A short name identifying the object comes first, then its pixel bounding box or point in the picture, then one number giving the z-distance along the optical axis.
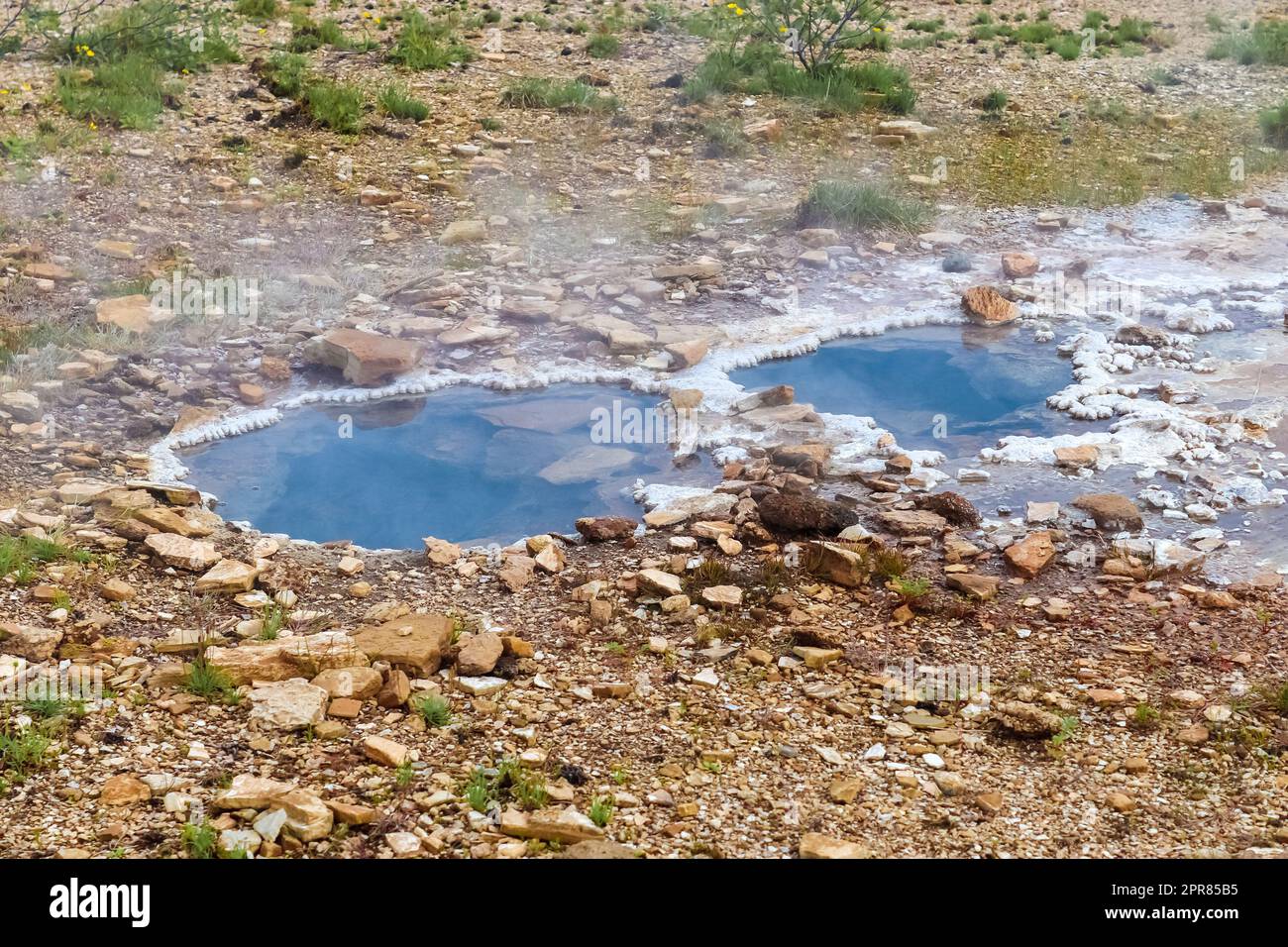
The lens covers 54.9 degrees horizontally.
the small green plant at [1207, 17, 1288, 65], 13.62
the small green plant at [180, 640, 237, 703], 4.17
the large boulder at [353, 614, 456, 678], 4.40
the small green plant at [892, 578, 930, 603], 5.11
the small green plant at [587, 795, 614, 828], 3.54
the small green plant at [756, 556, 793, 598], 5.19
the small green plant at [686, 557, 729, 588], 5.25
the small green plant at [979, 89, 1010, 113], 12.12
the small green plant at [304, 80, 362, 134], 10.65
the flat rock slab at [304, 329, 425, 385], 7.31
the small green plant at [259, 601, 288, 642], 4.65
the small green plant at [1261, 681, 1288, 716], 4.26
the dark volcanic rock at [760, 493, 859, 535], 5.62
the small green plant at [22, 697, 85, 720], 3.97
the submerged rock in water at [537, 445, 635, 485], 6.54
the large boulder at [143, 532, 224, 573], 5.20
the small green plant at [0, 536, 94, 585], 4.91
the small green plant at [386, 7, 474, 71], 11.98
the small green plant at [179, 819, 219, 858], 3.29
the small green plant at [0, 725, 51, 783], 3.69
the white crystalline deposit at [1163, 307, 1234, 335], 8.18
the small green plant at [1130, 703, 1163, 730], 4.20
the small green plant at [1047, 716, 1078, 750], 4.10
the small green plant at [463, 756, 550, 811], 3.63
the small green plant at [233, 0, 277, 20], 12.72
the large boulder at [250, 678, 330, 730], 4.00
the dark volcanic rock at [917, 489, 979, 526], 5.85
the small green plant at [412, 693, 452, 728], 4.10
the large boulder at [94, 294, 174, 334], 7.54
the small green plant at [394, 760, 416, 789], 3.71
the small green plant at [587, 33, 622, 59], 12.64
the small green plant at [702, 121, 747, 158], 11.03
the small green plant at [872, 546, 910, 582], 5.31
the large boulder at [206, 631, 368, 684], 4.28
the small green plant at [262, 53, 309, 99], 11.13
